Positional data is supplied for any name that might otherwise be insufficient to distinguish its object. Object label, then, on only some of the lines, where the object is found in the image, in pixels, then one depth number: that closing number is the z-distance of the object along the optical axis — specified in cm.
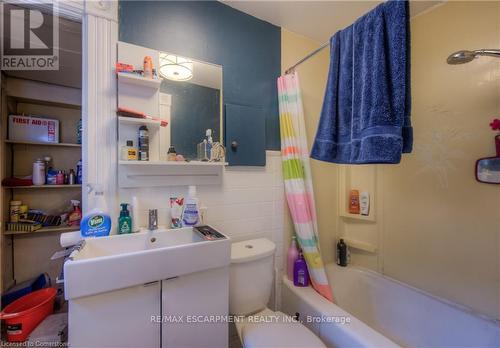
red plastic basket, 122
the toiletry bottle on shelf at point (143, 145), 112
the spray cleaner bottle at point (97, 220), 98
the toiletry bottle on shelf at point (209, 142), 130
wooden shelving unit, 189
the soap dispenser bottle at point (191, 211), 118
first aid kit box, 193
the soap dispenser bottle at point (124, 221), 106
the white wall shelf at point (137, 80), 105
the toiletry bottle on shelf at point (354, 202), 186
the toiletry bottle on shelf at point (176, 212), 119
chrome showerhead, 101
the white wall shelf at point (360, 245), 177
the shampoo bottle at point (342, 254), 187
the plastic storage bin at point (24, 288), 167
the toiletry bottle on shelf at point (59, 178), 206
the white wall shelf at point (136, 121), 107
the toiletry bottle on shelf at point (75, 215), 209
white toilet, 106
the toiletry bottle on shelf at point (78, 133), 221
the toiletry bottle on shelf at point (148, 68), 111
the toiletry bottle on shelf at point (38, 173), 195
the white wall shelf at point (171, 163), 106
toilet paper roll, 97
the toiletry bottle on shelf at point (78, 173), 217
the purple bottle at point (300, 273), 151
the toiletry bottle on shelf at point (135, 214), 108
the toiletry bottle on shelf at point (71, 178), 213
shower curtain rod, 153
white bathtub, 113
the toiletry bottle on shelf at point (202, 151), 130
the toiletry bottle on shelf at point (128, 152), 108
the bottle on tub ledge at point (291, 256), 157
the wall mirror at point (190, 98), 124
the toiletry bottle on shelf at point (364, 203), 182
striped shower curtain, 151
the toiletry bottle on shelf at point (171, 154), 120
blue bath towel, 89
